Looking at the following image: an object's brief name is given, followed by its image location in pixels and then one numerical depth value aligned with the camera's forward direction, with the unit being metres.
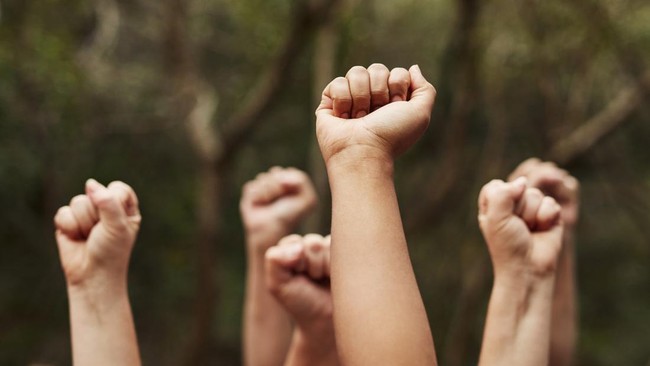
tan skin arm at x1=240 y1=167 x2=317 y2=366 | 2.17
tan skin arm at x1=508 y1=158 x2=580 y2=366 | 1.93
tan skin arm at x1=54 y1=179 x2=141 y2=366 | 1.40
